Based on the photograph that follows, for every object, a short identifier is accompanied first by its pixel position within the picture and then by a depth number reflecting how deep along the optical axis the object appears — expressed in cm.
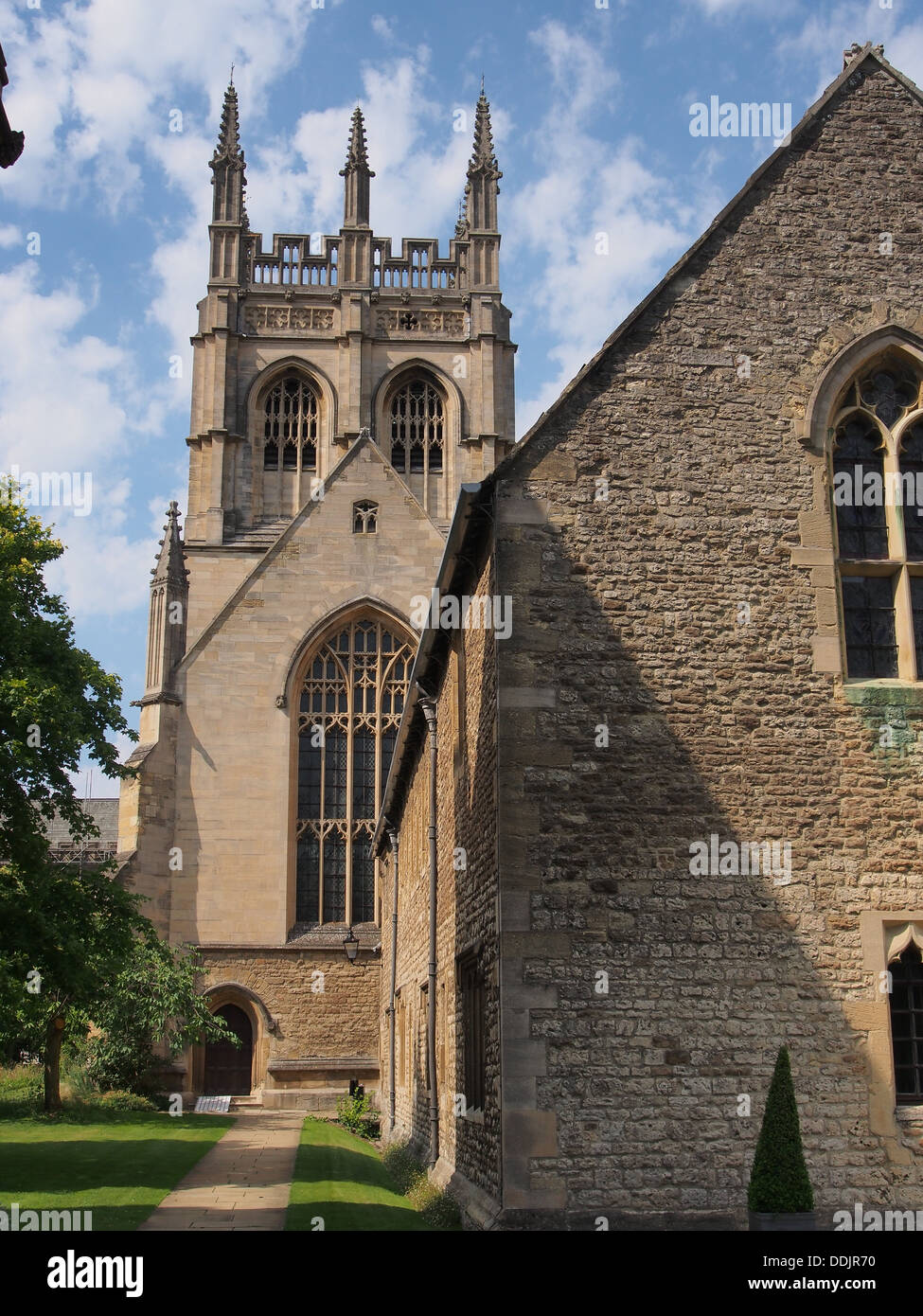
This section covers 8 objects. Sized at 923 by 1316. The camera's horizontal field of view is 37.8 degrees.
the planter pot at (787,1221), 967
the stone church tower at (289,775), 2852
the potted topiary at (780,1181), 970
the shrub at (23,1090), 2565
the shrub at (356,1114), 2544
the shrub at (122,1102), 2575
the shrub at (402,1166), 1584
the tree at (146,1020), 2591
